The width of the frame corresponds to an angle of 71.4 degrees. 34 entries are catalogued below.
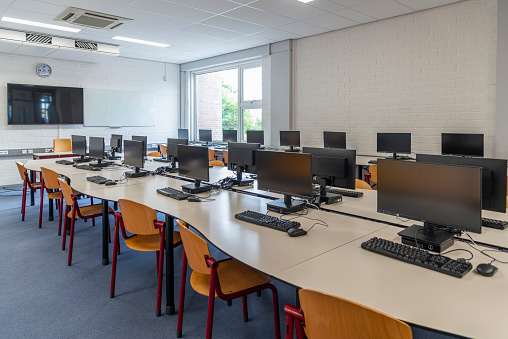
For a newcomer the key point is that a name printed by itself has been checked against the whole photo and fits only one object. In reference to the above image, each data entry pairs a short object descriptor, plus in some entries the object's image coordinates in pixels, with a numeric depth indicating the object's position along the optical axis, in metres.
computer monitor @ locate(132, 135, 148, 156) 5.54
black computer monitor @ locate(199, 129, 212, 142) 8.52
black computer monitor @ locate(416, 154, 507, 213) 2.04
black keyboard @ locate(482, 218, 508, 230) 2.16
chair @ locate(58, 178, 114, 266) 3.40
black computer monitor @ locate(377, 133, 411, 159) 5.13
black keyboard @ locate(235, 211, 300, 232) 2.20
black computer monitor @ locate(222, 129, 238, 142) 8.03
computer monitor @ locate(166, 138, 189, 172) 4.59
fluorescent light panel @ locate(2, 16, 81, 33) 5.32
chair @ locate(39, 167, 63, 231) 4.09
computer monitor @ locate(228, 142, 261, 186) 3.54
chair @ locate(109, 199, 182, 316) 2.51
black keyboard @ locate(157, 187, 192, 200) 3.04
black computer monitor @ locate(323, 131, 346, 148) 5.92
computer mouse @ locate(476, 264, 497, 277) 1.51
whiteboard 8.05
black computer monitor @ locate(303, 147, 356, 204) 2.87
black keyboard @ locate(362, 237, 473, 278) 1.55
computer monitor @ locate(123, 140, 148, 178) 4.09
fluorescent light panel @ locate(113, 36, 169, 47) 6.56
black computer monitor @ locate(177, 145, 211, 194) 3.23
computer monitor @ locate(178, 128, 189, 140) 8.90
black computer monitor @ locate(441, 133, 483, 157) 4.38
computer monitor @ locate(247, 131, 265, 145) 7.11
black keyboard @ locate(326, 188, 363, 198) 3.12
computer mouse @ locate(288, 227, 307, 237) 2.07
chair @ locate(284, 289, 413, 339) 1.10
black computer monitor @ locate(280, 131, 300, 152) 6.59
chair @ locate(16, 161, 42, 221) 4.89
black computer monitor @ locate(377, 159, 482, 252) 1.76
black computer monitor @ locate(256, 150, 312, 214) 2.51
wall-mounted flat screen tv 7.12
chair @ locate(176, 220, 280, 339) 1.88
